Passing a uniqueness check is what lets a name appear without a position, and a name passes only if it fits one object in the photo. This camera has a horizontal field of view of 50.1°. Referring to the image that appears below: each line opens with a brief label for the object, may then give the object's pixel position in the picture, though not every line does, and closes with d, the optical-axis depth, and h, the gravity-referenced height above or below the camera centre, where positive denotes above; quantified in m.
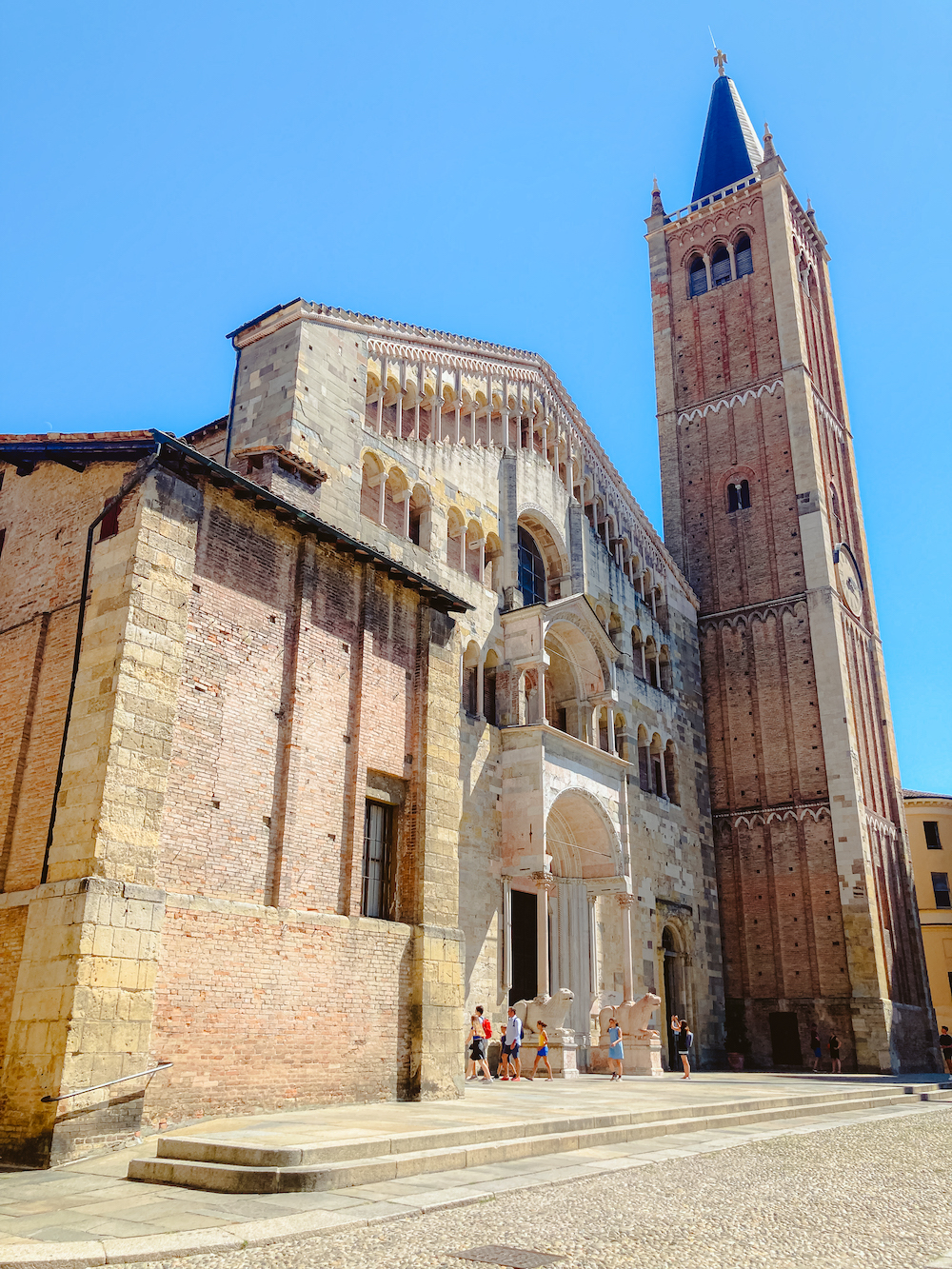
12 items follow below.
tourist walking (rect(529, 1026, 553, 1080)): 19.03 -0.60
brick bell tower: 29.89 +11.89
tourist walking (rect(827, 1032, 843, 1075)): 26.95 -0.90
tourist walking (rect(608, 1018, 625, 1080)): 19.47 -0.58
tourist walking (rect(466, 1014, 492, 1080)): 17.97 -0.51
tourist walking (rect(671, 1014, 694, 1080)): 20.42 -0.45
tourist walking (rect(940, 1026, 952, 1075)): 26.98 -0.75
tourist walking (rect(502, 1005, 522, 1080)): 18.67 -0.43
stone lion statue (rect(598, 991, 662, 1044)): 21.70 -0.03
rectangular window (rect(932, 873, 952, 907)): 47.00 +5.49
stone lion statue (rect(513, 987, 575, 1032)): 19.80 +0.07
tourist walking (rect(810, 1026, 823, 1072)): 27.58 -0.79
